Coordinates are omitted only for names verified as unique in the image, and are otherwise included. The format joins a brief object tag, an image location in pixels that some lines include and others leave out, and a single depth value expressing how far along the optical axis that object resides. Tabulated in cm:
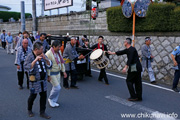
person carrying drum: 765
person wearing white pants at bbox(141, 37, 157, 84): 782
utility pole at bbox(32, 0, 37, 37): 1781
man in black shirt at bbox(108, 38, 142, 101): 570
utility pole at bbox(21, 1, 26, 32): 1808
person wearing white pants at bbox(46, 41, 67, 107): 509
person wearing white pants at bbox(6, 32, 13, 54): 1603
